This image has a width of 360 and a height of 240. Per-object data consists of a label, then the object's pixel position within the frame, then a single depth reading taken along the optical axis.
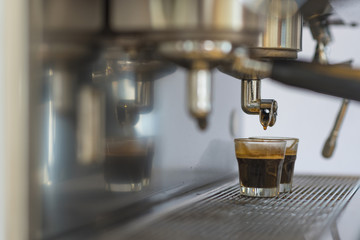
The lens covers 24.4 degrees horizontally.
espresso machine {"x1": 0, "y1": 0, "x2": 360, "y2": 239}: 0.59
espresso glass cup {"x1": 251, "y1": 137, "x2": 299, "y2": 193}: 0.89
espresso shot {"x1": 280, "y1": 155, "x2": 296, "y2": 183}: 0.89
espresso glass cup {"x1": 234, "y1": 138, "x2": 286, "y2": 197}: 0.85
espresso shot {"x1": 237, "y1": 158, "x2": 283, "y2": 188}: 0.85
